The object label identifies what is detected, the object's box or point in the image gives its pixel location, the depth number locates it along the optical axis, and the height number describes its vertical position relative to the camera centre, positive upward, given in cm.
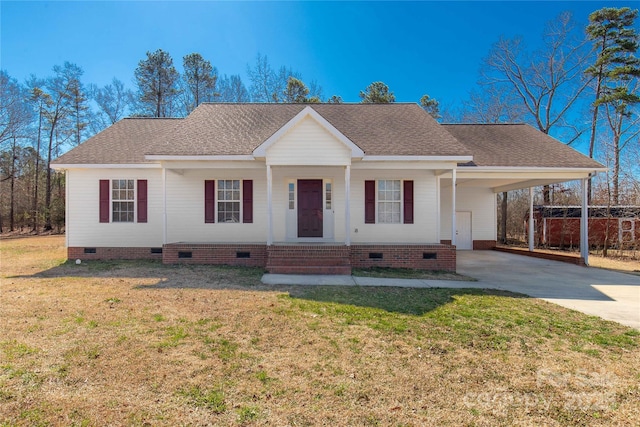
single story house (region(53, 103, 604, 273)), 1157 +93
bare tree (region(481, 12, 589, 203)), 2353 +1061
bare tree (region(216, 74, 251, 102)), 2847 +1083
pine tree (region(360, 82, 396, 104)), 2533 +930
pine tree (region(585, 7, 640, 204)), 2009 +966
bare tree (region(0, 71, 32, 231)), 2370 +723
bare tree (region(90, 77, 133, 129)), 2933 +1029
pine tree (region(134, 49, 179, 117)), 2667 +1079
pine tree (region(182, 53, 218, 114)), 2761 +1134
